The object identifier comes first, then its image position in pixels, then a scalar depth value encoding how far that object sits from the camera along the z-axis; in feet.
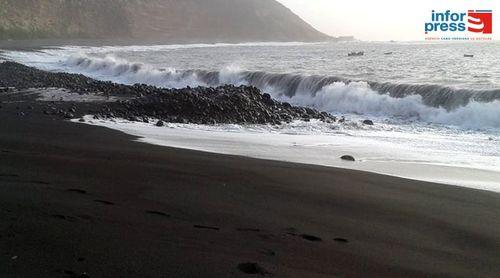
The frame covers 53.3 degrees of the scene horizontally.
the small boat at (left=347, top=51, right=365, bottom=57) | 139.89
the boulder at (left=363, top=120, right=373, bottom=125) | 39.76
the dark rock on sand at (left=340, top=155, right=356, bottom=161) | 24.81
